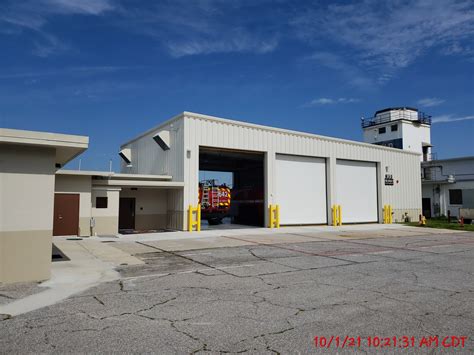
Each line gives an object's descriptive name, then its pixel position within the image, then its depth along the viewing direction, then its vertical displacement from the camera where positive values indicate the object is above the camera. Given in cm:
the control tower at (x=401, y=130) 4806 +981
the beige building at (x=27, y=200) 832 +3
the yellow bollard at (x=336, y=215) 2773 -106
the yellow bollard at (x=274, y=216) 2461 -98
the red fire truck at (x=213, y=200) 2562 +11
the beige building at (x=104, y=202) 1852 -3
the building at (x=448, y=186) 4053 +175
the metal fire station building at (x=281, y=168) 2216 +257
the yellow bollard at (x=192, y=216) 2127 -91
